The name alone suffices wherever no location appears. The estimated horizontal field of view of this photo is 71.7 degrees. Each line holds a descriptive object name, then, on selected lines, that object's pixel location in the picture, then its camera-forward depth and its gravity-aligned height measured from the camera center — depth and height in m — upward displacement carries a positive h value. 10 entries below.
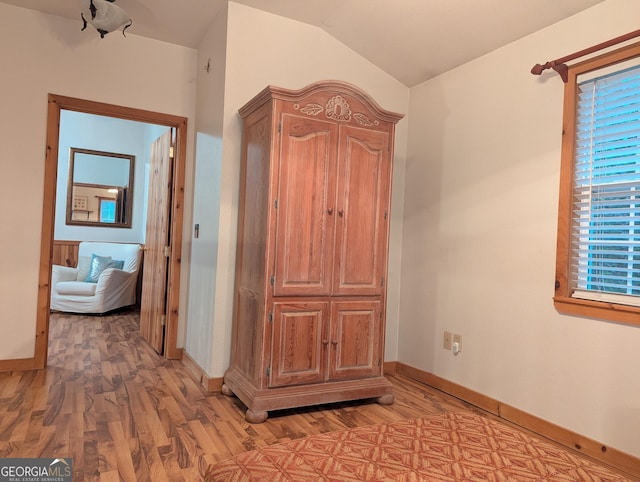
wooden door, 3.84 -0.09
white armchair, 5.48 -0.62
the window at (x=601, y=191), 2.16 +0.34
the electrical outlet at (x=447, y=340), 3.14 -0.64
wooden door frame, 3.26 +0.21
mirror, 6.38 +0.63
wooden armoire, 2.56 -0.04
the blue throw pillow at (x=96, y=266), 5.68 -0.45
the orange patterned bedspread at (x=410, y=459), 1.03 -0.53
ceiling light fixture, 2.84 +1.43
